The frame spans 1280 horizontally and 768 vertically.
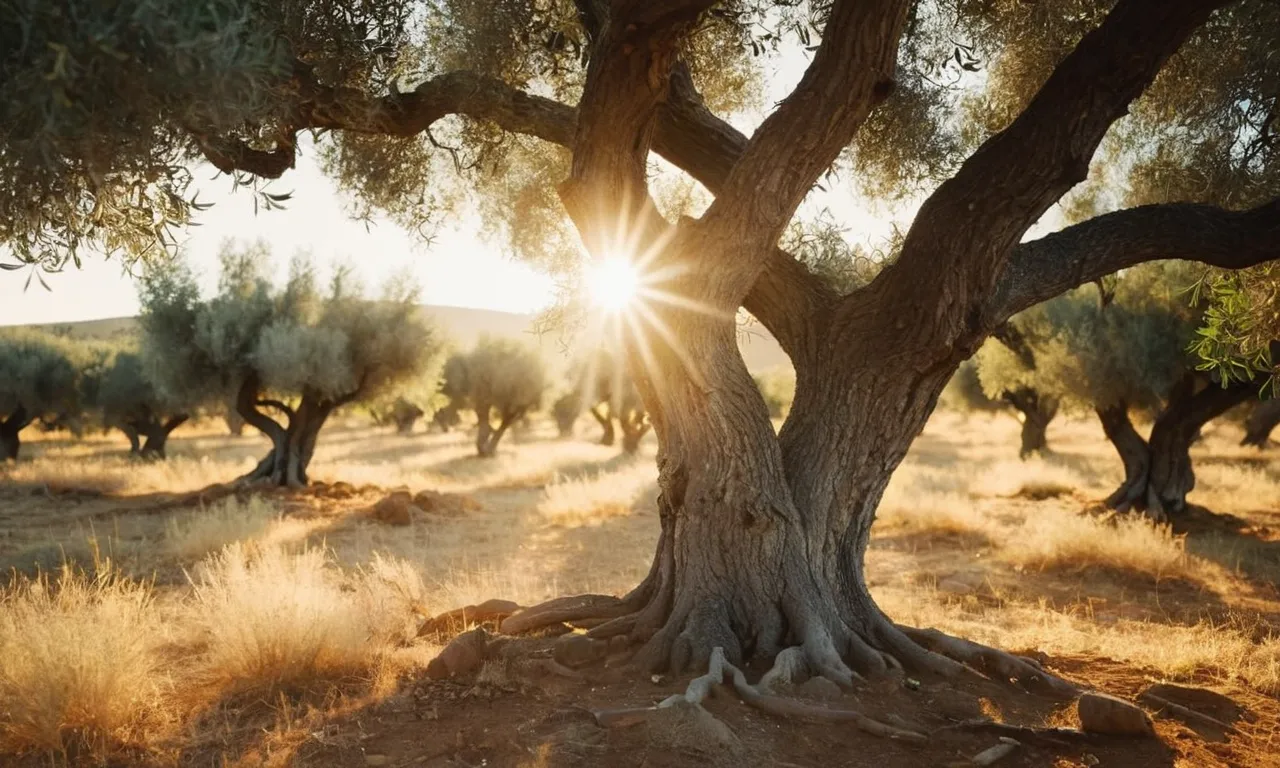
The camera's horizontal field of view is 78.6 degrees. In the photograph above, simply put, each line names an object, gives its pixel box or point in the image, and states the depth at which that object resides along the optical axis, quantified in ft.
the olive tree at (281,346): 67.10
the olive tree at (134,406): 111.45
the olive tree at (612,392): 116.67
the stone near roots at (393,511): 53.52
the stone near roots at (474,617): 21.93
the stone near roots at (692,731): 12.79
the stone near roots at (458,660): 17.29
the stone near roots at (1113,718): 14.53
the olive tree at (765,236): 15.58
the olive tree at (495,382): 122.42
